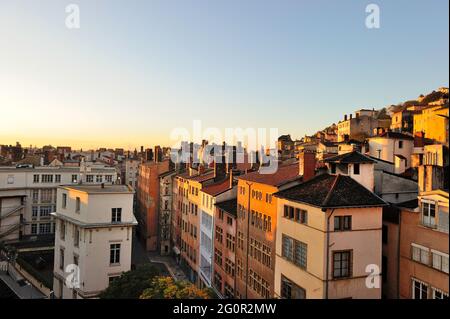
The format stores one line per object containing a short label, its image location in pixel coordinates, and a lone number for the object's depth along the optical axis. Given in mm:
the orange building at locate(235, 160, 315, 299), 22562
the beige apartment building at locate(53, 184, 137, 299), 22375
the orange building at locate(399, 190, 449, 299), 14656
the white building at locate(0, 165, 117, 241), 42438
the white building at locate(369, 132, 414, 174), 30520
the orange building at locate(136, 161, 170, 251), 48531
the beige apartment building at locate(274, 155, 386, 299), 15250
